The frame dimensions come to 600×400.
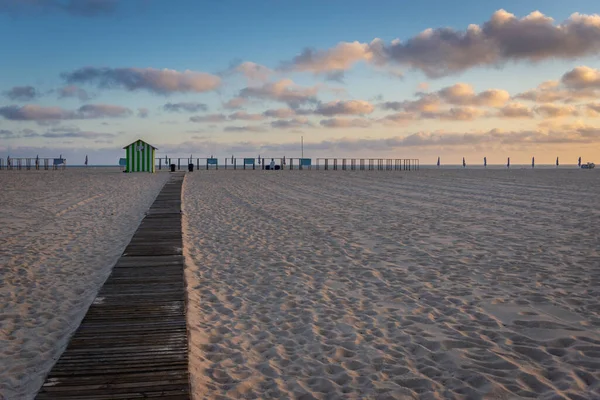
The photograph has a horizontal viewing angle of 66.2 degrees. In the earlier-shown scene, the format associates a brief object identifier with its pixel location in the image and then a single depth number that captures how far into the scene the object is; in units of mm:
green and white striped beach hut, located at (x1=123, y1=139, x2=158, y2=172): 40094
